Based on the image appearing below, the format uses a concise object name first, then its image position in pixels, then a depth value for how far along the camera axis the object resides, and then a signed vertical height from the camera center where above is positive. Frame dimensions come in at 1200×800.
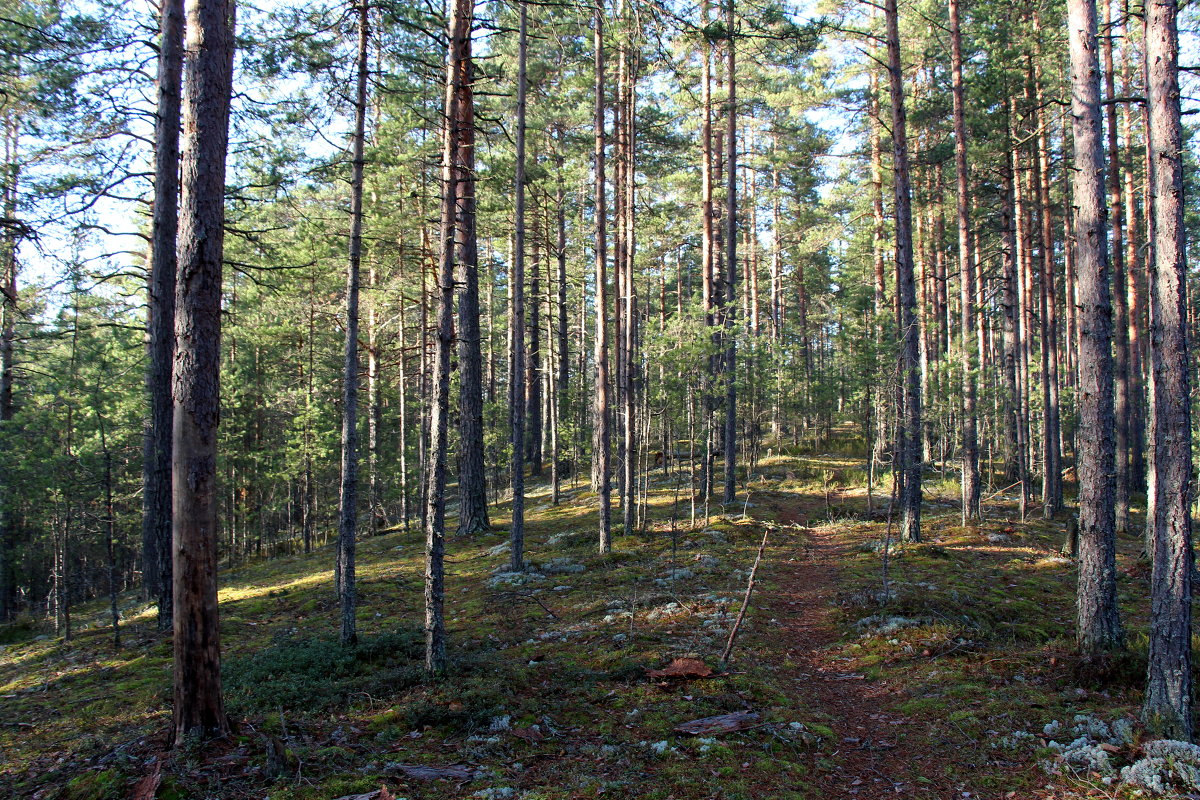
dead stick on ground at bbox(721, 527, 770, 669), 6.42 -2.50
